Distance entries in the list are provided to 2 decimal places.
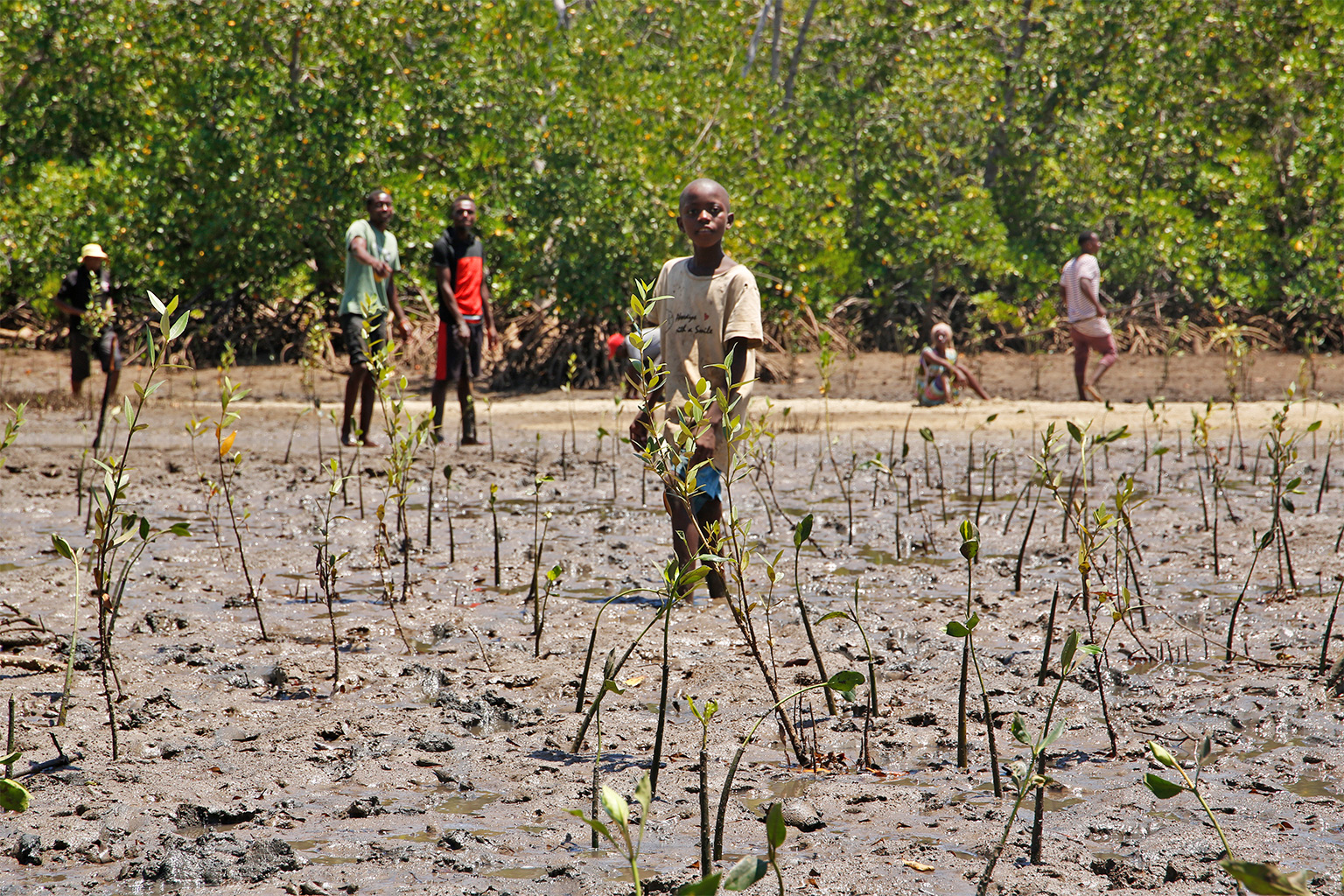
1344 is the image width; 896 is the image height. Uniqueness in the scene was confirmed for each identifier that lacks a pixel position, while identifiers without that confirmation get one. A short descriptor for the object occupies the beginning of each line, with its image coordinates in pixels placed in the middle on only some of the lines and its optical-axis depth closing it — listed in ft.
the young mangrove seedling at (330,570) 24.09
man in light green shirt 51.06
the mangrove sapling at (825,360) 47.30
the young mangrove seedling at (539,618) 24.16
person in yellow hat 57.31
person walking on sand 73.87
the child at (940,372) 68.03
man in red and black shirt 53.36
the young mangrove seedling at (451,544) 33.52
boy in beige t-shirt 28.76
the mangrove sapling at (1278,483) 28.99
